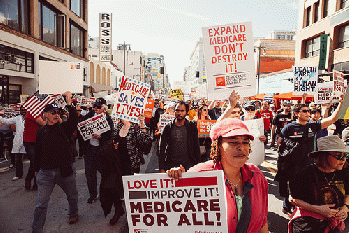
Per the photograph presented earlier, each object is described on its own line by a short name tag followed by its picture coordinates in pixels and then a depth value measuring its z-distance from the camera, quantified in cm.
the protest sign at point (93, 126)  542
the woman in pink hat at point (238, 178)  185
